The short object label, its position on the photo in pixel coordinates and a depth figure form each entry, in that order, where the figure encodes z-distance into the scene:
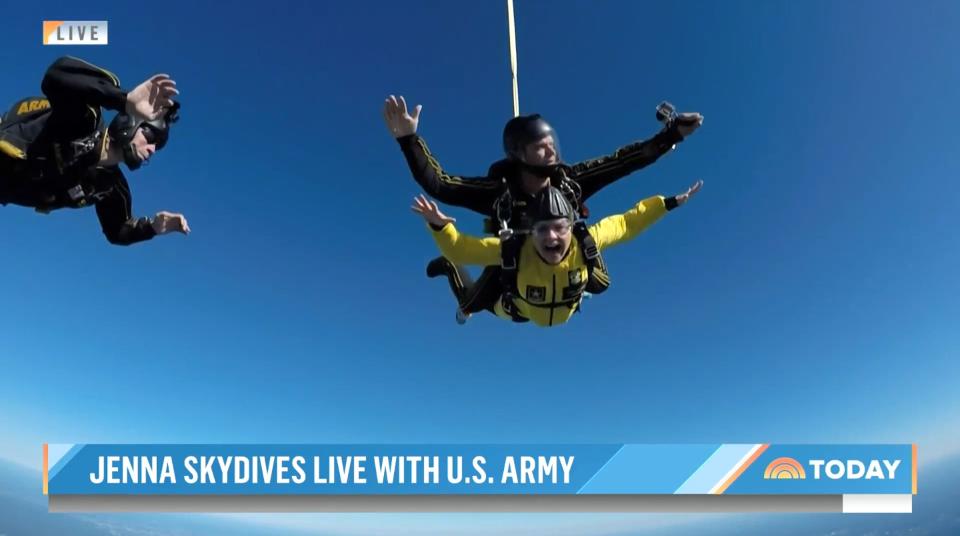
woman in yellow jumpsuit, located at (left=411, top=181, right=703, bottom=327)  3.56
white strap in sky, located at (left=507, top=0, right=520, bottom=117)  3.47
